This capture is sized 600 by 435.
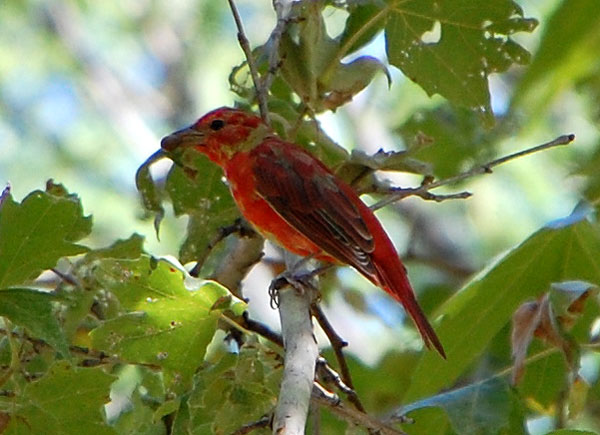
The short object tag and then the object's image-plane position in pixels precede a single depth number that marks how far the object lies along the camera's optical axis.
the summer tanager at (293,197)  7.82
